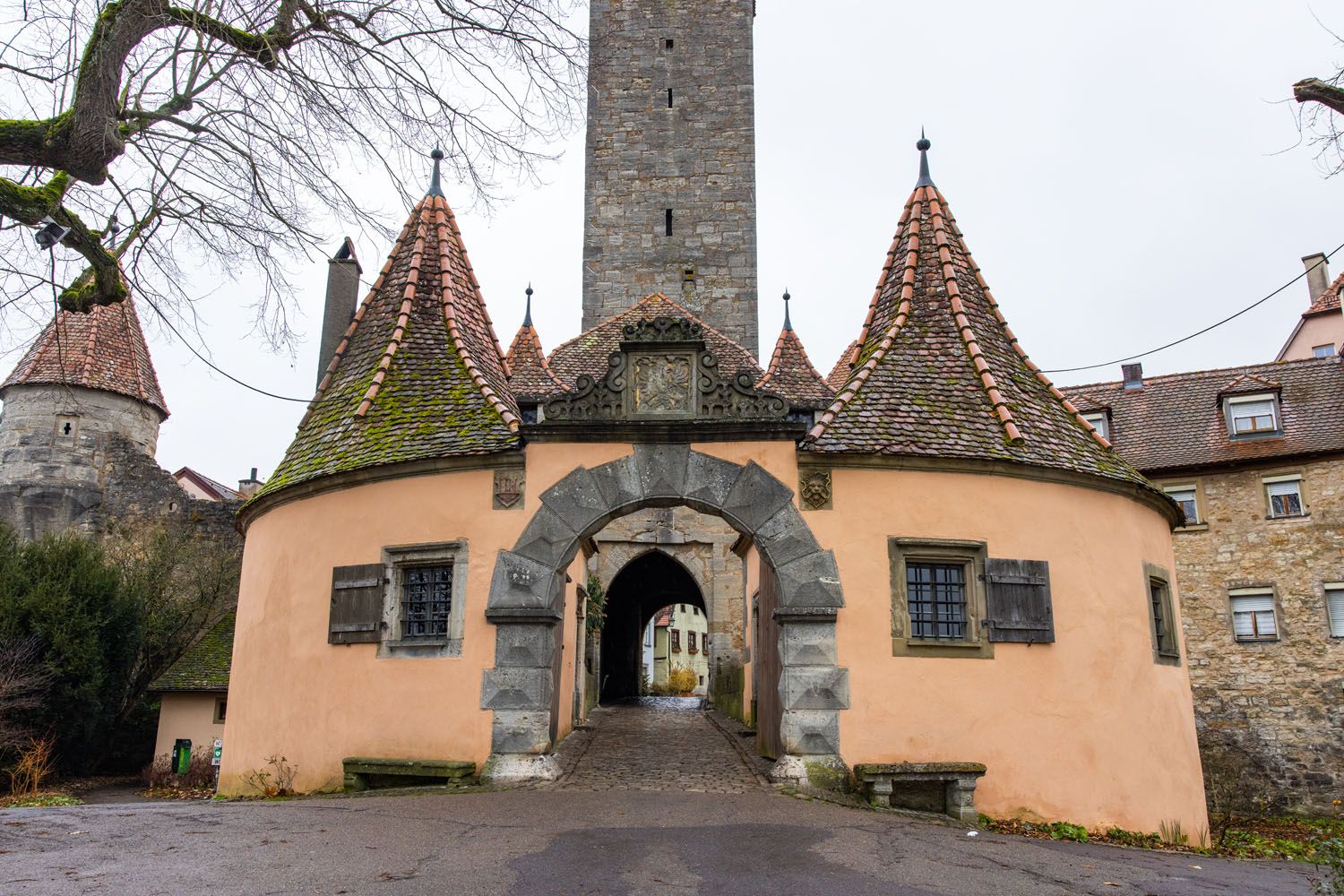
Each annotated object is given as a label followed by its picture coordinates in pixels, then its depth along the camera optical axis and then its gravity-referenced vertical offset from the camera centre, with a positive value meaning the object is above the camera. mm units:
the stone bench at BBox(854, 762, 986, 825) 9812 -807
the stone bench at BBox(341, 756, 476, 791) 10109 -781
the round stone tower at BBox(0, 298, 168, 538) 27812 +6459
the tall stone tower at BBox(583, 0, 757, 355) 24625 +12136
